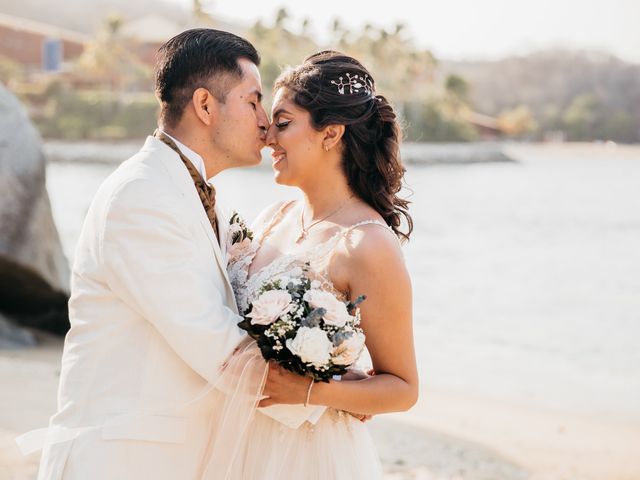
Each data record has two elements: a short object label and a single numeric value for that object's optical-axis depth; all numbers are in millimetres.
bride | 2852
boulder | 8633
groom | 2602
